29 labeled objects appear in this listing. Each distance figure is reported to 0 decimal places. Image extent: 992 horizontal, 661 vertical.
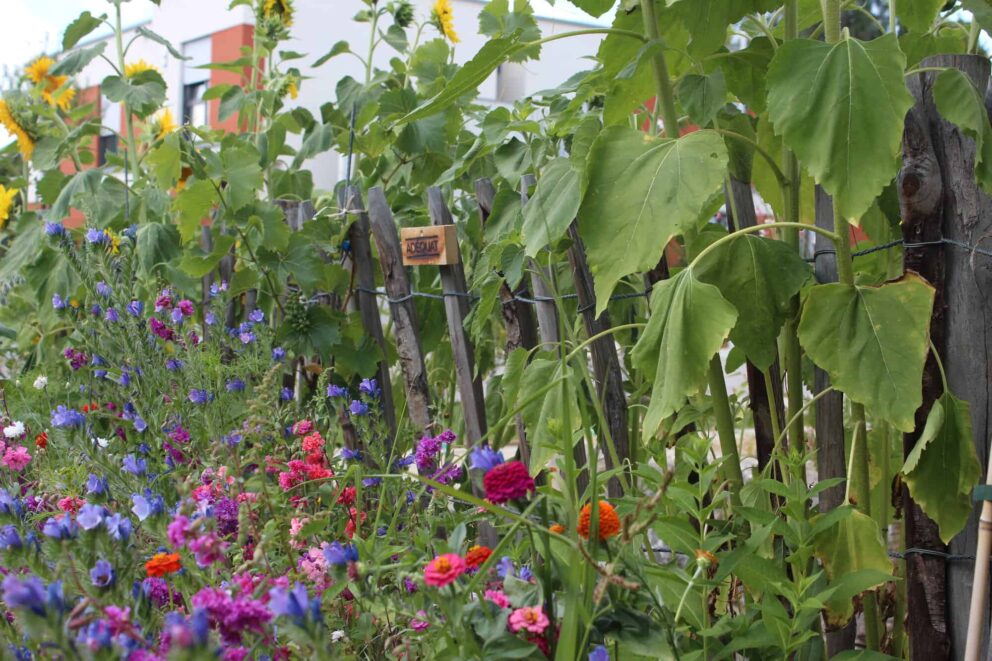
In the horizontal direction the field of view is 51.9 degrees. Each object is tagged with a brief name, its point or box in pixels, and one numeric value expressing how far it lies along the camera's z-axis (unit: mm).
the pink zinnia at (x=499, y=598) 1172
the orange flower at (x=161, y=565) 1178
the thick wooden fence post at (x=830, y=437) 1868
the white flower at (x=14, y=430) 2254
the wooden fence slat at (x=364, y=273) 3115
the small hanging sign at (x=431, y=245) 2680
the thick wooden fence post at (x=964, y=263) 1666
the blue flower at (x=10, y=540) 1200
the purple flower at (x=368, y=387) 2525
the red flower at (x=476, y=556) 1198
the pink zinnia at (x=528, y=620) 1083
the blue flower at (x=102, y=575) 1116
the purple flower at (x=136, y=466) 1685
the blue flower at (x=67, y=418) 2188
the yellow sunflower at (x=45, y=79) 4654
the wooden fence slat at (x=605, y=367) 2312
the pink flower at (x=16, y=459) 2230
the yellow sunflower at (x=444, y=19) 4230
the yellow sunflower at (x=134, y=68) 4035
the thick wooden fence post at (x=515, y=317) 2559
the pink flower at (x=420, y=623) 1234
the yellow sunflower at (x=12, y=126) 4398
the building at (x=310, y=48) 14008
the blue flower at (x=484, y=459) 1162
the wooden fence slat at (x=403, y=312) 2885
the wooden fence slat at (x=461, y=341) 2719
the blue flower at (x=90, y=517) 1150
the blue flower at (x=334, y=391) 2576
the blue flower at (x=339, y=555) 1180
